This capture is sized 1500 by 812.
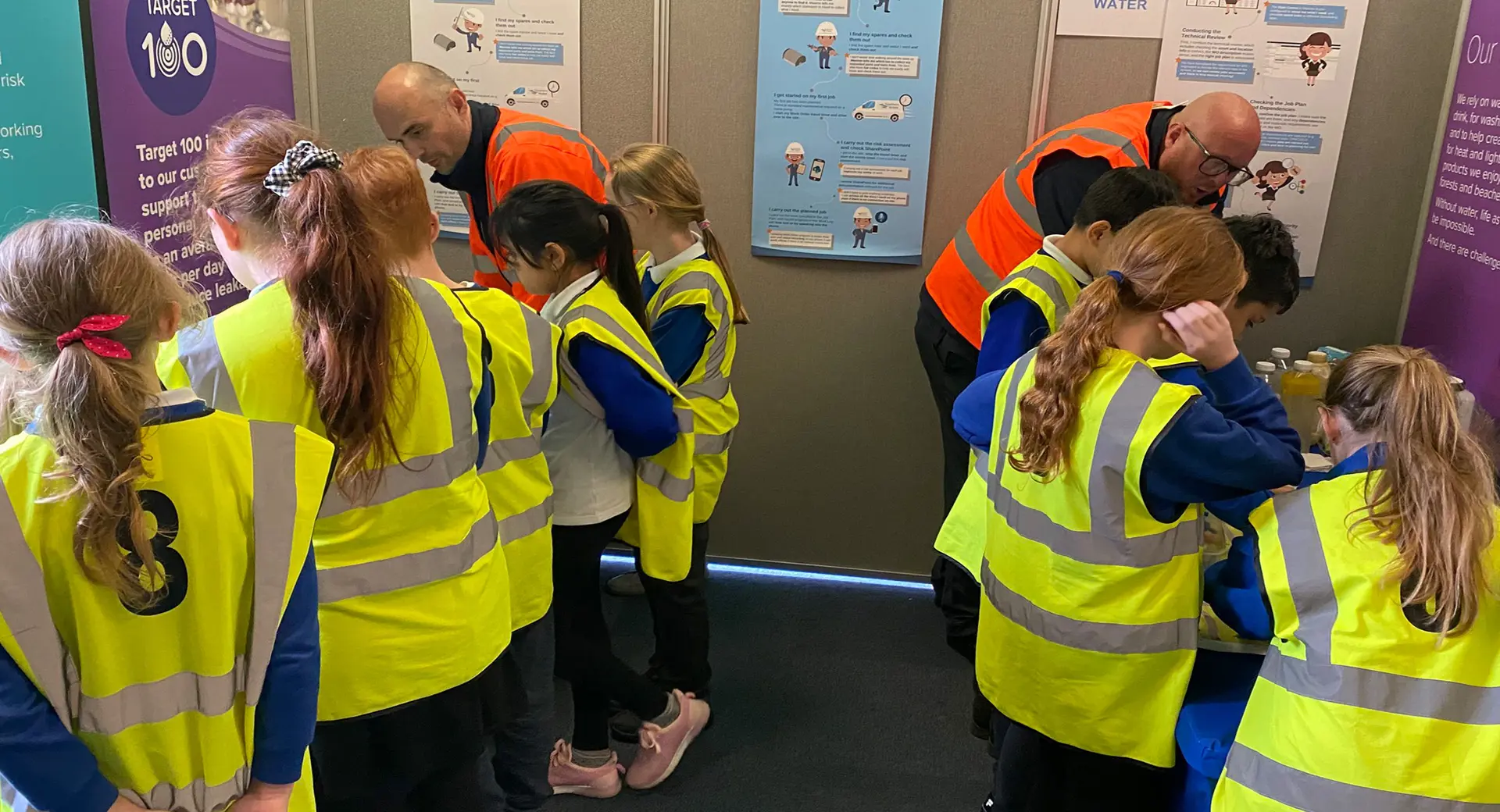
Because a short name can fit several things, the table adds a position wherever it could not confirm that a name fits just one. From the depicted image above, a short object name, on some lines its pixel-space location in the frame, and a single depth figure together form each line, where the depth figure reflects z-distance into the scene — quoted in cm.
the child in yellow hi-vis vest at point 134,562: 98
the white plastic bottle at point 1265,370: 250
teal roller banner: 183
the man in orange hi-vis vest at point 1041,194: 240
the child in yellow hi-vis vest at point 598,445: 195
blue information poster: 283
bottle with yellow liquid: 249
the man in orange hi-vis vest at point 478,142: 255
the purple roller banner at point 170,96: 217
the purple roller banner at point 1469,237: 235
